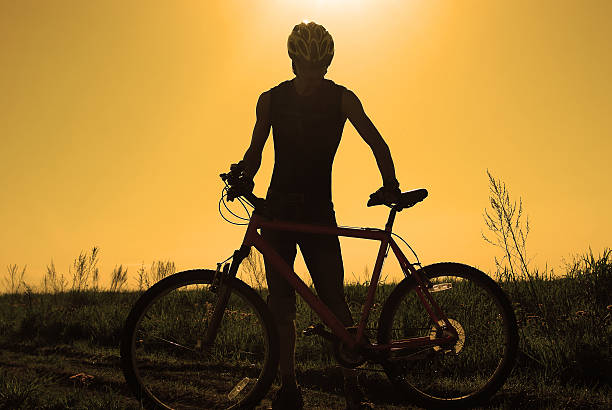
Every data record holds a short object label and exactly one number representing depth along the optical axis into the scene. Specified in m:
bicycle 3.85
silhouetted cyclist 4.16
